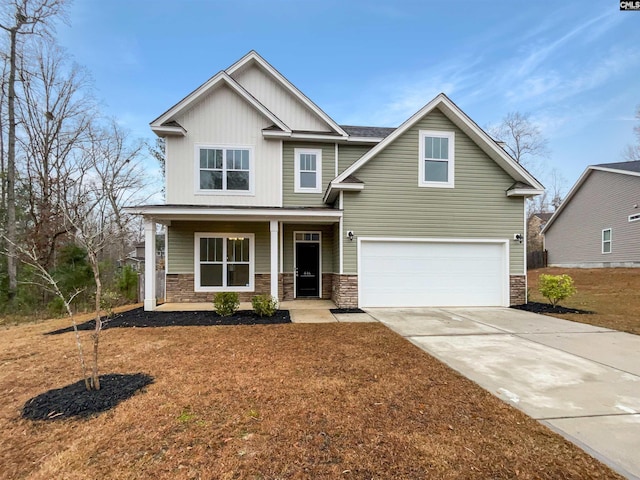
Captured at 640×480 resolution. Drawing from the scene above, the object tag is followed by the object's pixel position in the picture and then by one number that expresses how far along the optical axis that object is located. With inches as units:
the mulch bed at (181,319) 303.8
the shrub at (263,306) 331.9
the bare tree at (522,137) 1199.6
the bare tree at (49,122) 572.7
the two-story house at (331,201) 383.6
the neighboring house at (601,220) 700.0
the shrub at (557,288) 378.6
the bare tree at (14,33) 489.7
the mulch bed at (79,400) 130.0
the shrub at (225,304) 337.4
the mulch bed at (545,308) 368.8
